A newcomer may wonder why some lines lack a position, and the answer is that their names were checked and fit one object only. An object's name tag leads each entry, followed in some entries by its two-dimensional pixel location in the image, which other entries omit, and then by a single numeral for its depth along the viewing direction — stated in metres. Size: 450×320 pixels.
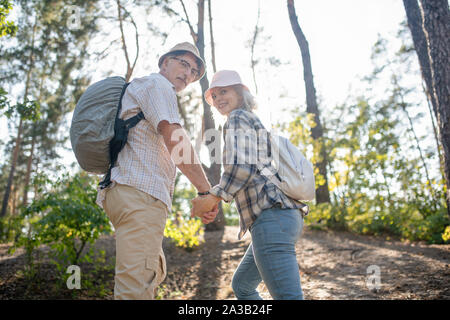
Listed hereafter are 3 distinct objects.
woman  1.57
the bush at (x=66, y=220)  4.28
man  1.54
